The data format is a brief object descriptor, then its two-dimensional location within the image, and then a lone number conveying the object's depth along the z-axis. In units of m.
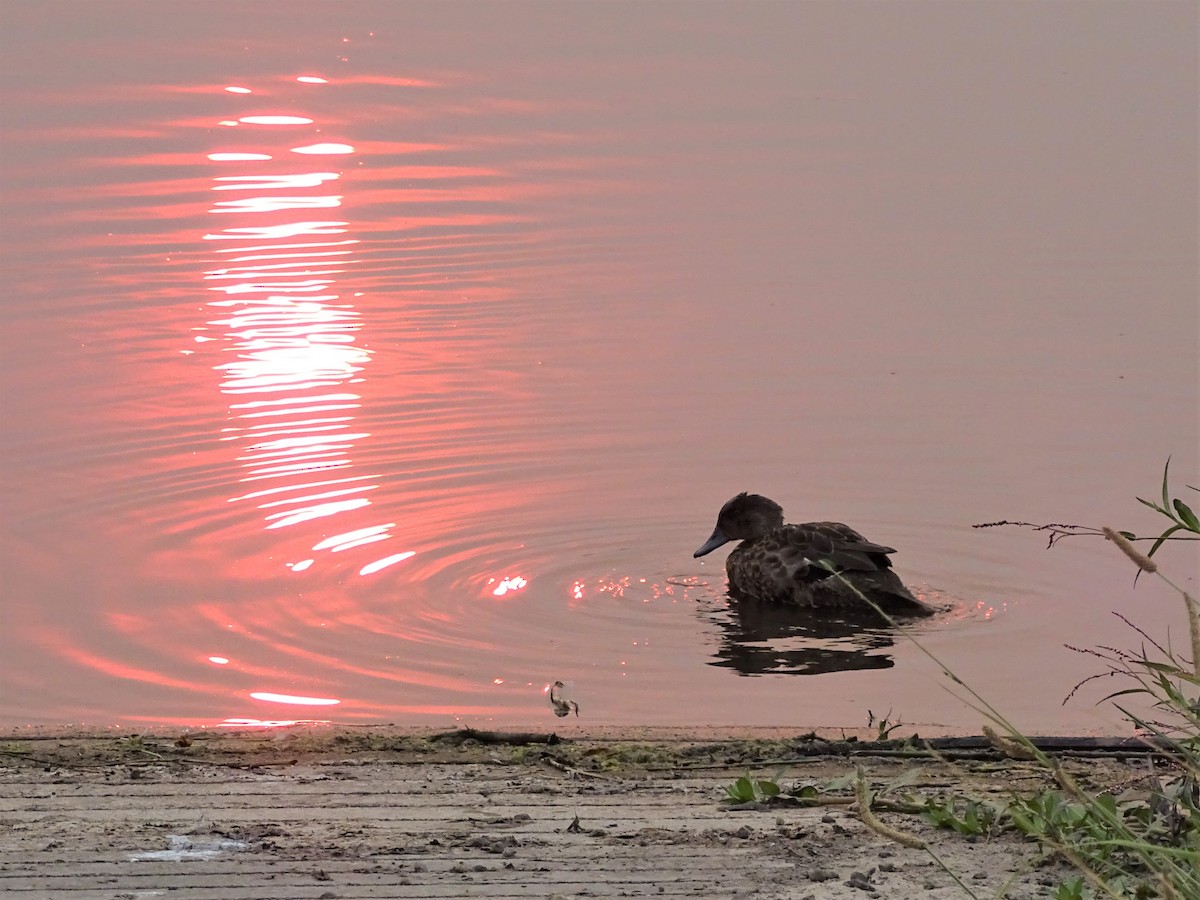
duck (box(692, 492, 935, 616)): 17.97
